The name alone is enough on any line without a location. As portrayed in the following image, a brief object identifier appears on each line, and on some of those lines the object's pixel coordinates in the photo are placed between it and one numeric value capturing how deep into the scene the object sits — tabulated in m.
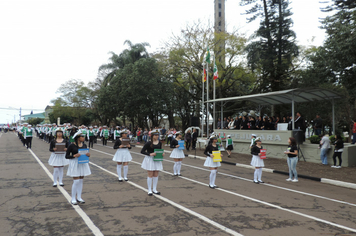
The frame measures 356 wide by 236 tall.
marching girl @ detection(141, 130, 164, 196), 7.90
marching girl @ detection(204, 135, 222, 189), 9.07
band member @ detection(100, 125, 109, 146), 25.03
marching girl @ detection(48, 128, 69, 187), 8.71
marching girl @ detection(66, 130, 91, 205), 6.83
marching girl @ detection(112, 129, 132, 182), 9.94
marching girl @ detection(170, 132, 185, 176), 11.12
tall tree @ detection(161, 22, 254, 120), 30.91
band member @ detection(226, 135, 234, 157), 18.36
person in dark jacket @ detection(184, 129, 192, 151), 21.95
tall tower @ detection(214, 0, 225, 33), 80.24
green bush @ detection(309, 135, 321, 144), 16.77
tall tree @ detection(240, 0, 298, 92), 27.89
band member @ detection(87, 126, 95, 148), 22.53
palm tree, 37.97
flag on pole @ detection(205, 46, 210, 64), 23.84
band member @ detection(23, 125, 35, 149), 21.69
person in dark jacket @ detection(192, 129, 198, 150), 21.80
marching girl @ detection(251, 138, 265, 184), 10.13
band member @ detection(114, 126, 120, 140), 23.54
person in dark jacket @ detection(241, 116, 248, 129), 20.42
